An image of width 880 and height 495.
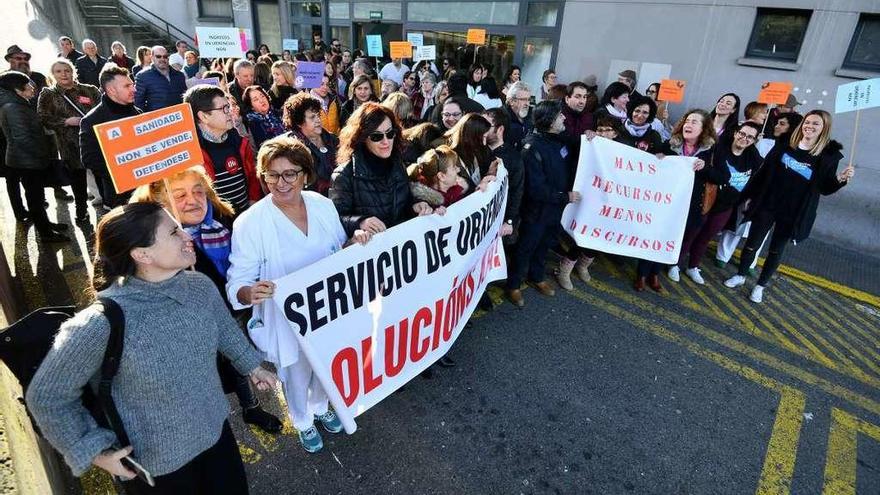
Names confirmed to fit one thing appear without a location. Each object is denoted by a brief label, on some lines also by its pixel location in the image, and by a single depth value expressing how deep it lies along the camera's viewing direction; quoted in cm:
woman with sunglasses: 285
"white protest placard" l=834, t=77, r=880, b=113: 410
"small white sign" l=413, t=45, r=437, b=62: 967
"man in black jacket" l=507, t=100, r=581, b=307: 416
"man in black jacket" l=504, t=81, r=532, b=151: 496
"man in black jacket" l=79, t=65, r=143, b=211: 395
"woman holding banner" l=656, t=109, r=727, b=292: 462
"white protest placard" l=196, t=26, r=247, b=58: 663
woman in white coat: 234
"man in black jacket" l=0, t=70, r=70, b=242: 444
